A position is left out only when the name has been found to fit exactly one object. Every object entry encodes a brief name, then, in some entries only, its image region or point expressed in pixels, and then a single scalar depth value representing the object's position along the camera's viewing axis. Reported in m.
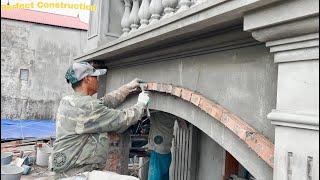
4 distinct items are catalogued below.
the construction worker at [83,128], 2.75
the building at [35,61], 18.22
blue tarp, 13.41
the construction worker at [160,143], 4.41
